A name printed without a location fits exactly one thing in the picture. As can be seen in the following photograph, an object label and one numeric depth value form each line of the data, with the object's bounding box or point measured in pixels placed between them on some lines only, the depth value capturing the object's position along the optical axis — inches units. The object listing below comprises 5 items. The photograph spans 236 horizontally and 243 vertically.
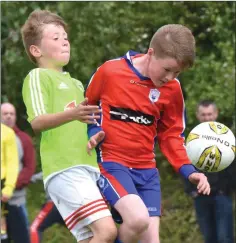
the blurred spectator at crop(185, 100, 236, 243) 695.7
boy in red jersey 468.8
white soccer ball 526.3
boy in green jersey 448.1
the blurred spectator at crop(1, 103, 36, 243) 693.9
